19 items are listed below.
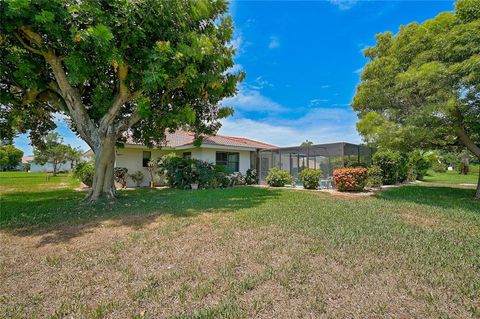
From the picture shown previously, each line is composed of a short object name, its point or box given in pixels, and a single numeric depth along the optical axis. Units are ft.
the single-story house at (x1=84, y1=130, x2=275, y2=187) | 53.78
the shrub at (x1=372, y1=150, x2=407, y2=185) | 52.60
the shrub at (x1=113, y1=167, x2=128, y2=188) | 51.06
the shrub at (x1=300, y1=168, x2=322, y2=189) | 46.93
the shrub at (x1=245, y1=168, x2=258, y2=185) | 59.68
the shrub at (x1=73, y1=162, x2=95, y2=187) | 47.88
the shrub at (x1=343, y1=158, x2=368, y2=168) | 51.21
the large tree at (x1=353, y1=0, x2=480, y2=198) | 27.13
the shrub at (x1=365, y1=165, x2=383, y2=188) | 47.85
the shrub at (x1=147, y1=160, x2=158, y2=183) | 53.11
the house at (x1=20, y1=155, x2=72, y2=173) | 155.56
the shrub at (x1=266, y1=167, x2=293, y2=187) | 52.39
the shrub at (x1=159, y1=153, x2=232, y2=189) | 47.88
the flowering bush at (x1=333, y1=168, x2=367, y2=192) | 40.91
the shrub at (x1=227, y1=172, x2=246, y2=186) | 55.10
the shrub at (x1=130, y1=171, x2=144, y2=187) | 53.62
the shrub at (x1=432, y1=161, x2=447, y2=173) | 106.32
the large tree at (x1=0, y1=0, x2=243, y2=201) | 20.99
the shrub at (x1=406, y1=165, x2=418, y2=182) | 63.22
